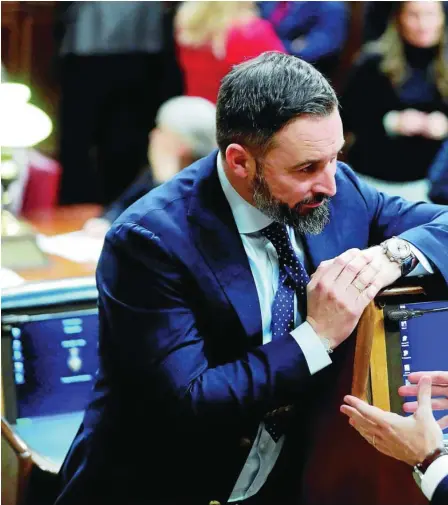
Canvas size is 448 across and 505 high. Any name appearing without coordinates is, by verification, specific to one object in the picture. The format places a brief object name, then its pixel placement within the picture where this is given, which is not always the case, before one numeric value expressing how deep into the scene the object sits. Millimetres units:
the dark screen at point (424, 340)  3094
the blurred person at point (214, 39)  7785
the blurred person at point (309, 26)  8297
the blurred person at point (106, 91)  9148
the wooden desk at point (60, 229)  5855
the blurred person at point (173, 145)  6746
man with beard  3146
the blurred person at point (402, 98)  7680
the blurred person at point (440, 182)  5727
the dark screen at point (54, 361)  4453
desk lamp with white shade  6121
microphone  3062
